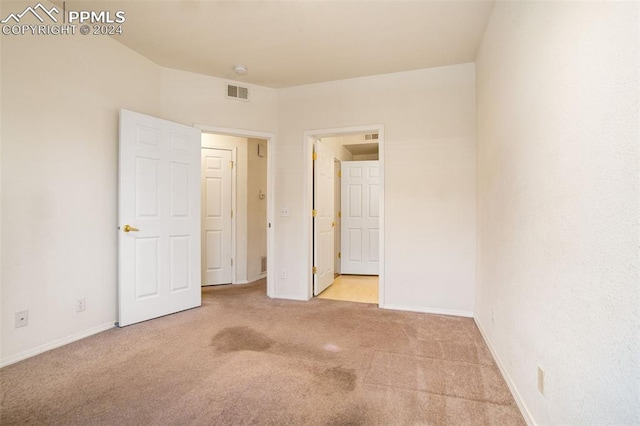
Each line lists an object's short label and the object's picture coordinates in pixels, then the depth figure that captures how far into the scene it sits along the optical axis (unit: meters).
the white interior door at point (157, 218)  2.85
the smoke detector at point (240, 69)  3.30
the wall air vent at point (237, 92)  3.65
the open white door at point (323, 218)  3.96
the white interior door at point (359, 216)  5.43
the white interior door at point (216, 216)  4.47
